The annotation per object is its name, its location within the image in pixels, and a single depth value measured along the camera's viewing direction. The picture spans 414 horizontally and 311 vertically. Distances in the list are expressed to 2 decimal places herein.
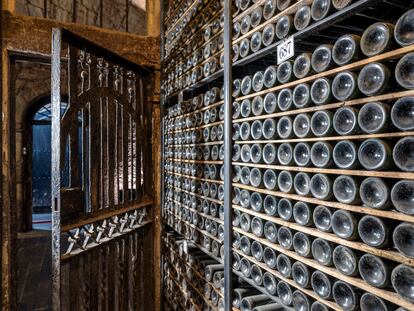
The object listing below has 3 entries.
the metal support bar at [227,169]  2.28
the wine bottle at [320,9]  1.48
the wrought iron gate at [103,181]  2.18
